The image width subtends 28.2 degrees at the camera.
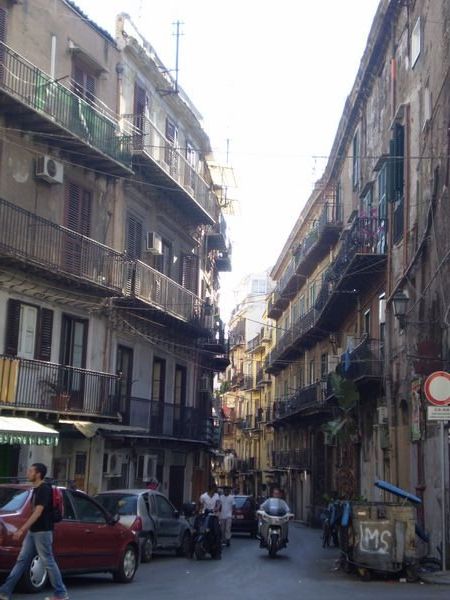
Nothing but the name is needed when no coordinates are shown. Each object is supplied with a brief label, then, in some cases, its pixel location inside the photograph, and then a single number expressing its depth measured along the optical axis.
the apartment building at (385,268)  18.77
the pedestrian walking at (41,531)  10.37
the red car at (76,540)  11.58
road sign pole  14.23
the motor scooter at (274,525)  21.34
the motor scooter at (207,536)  19.81
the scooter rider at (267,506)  22.58
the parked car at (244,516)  32.44
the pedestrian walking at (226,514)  24.92
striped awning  17.05
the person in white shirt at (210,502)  21.09
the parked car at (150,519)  18.59
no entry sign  14.04
